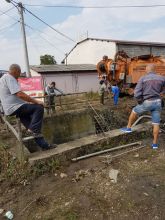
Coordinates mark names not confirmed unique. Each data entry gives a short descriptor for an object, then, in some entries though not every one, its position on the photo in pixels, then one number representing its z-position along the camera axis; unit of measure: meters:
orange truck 7.05
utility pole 8.87
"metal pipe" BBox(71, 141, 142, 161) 2.94
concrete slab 2.84
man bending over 3.21
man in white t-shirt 2.66
